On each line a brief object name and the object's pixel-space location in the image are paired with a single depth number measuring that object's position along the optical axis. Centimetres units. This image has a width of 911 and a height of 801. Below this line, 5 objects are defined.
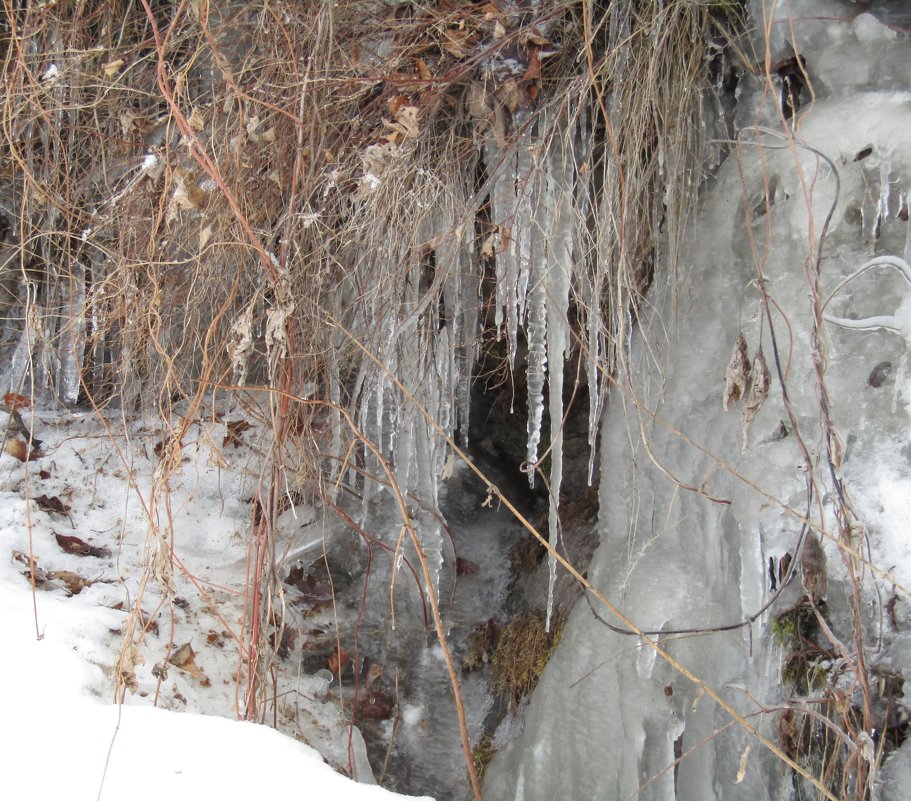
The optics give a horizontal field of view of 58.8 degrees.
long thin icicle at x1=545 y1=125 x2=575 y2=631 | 201
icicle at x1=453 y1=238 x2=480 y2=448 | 225
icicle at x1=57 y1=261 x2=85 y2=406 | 249
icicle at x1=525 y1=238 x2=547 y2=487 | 199
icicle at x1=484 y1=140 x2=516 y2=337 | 206
